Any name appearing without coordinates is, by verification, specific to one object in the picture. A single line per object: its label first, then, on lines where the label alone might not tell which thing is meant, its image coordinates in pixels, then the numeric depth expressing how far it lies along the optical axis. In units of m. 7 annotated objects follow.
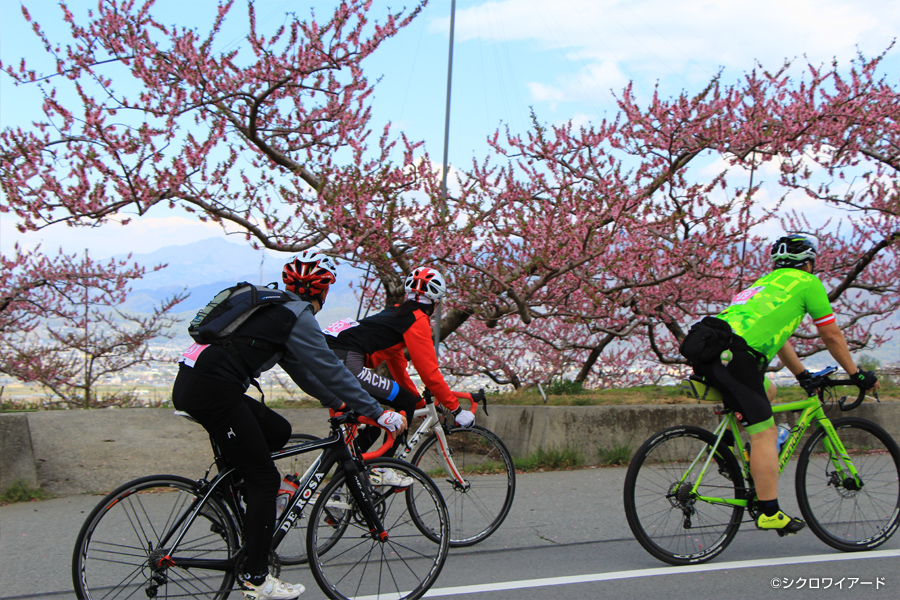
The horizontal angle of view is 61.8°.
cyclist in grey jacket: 3.62
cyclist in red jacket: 5.23
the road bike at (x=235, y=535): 3.61
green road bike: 4.63
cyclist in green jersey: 4.58
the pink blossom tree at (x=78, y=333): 11.84
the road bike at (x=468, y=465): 5.37
